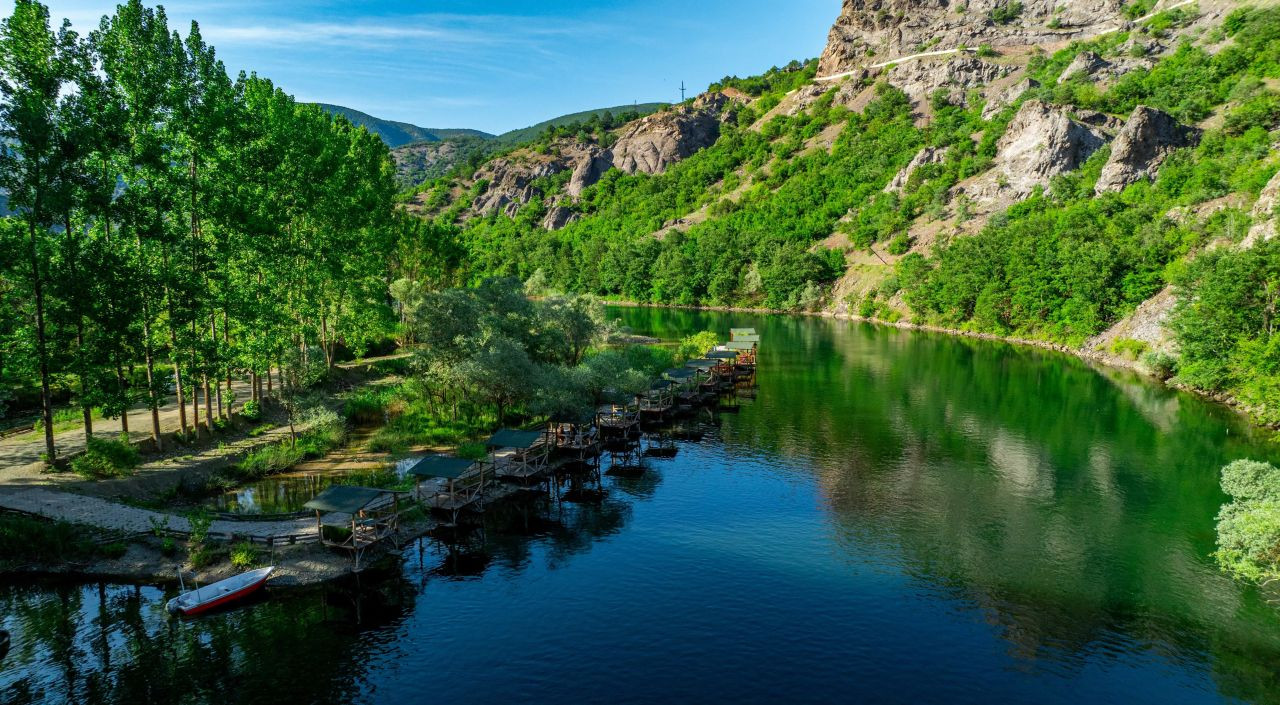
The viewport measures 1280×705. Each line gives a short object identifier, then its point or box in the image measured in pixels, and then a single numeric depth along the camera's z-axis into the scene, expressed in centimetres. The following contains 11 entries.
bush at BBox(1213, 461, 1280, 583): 3173
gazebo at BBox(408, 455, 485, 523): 4084
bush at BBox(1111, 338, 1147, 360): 8881
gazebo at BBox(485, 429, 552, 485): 4819
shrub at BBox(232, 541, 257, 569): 3269
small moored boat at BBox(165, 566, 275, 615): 2969
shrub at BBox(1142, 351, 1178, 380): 7778
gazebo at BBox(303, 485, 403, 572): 3475
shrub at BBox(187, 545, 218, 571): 3288
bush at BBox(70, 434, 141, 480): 3903
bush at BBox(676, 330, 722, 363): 9625
